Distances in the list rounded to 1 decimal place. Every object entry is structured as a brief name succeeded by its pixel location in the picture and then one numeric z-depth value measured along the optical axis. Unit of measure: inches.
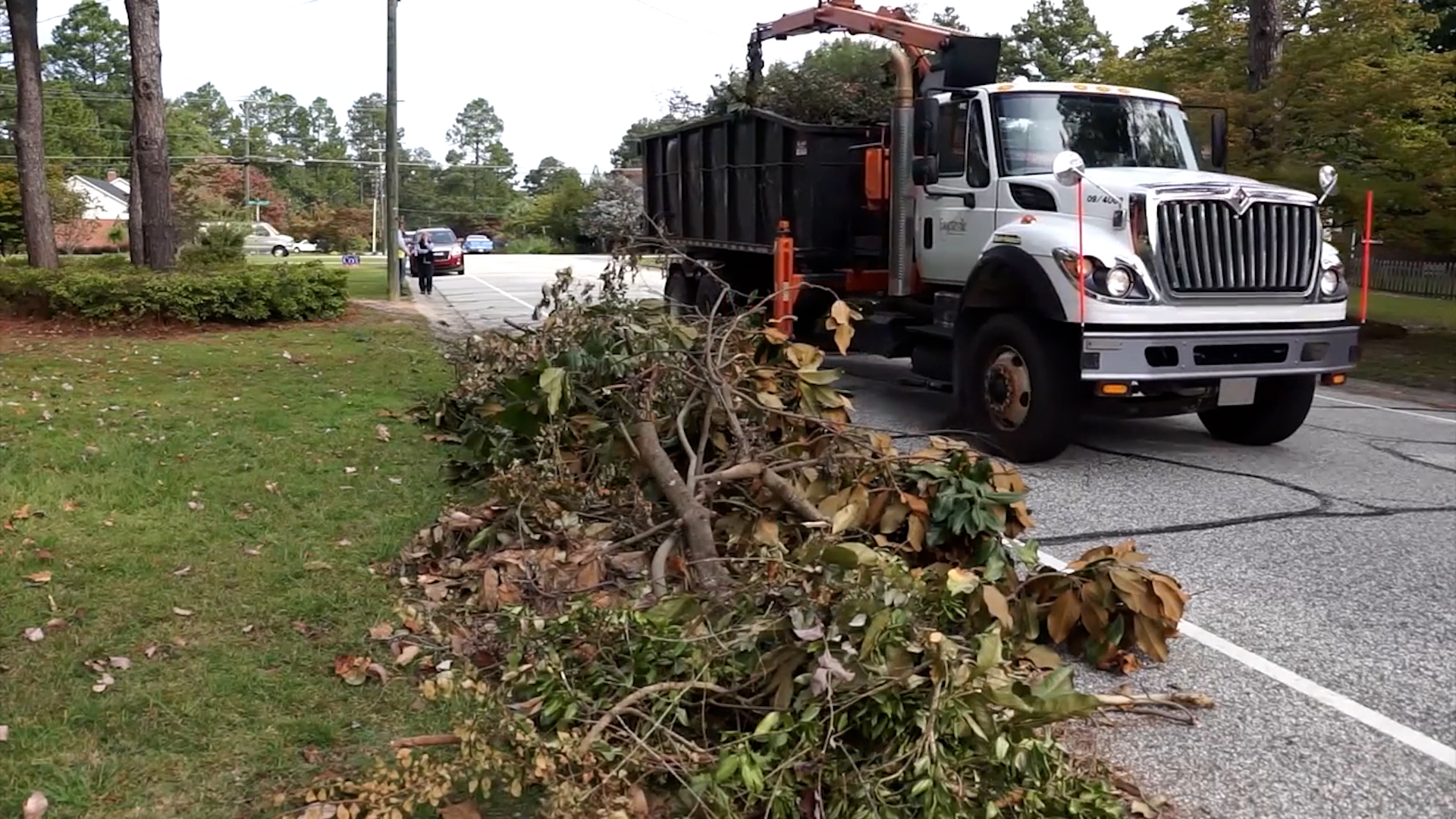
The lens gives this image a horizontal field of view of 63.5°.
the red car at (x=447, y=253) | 1472.7
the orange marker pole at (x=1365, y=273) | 315.3
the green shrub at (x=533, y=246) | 2901.8
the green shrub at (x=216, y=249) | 847.1
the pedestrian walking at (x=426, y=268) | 1069.8
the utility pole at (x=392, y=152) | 940.0
